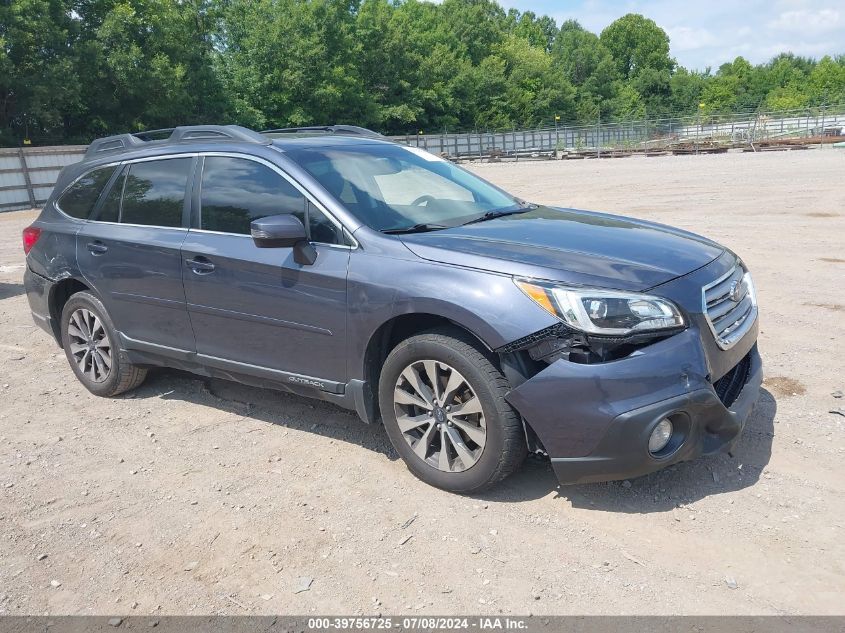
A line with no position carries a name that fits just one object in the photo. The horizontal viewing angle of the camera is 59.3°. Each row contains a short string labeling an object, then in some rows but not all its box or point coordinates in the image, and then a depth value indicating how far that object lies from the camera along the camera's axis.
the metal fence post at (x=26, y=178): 23.45
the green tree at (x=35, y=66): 31.78
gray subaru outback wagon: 3.26
